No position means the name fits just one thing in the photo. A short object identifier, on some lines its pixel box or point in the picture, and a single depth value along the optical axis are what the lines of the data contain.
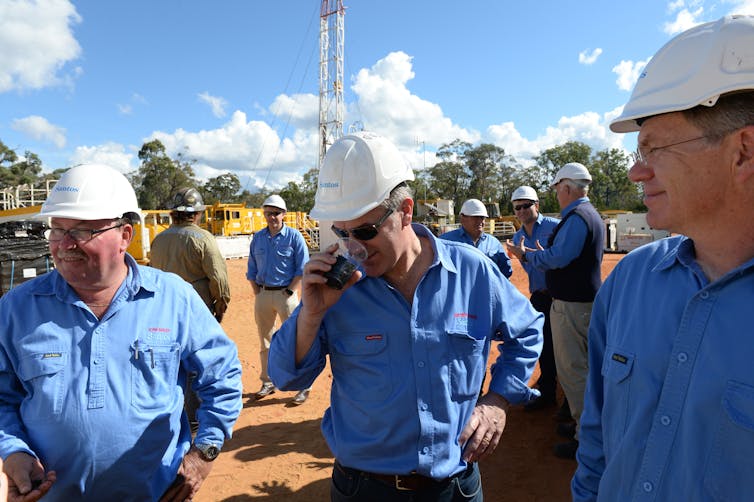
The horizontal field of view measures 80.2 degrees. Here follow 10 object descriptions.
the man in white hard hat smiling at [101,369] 1.94
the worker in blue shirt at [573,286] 4.18
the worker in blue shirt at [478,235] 6.07
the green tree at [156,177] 49.56
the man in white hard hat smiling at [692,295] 1.15
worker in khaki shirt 5.01
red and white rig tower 37.31
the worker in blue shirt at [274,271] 6.23
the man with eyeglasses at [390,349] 1.83
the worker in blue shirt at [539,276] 5.63
